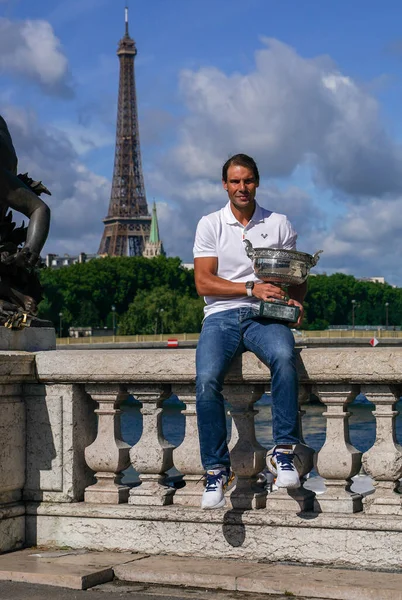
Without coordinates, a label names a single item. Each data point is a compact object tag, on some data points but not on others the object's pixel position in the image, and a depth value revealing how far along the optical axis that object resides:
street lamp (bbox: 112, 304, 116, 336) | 110.81
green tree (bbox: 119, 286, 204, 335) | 109.81
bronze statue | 6.60
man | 5.47
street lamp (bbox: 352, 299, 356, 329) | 138.82
